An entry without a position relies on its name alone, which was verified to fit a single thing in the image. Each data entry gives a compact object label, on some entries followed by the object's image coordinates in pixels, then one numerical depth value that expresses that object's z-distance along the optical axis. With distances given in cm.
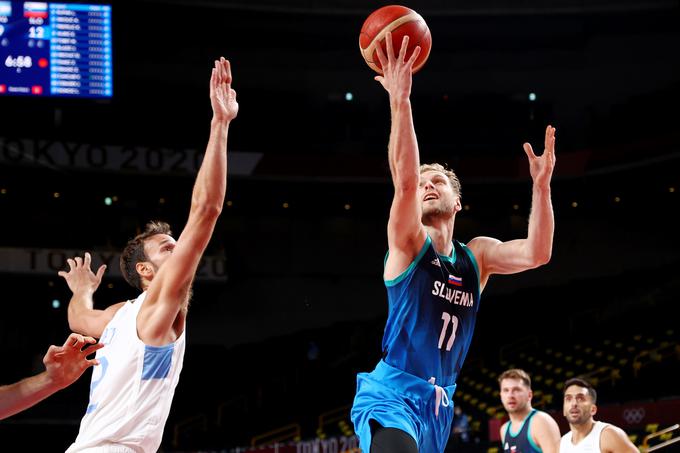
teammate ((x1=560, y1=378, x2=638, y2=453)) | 811
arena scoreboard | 1725
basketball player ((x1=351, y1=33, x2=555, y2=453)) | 421
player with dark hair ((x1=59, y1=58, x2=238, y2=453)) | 393
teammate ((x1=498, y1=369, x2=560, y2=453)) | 798
